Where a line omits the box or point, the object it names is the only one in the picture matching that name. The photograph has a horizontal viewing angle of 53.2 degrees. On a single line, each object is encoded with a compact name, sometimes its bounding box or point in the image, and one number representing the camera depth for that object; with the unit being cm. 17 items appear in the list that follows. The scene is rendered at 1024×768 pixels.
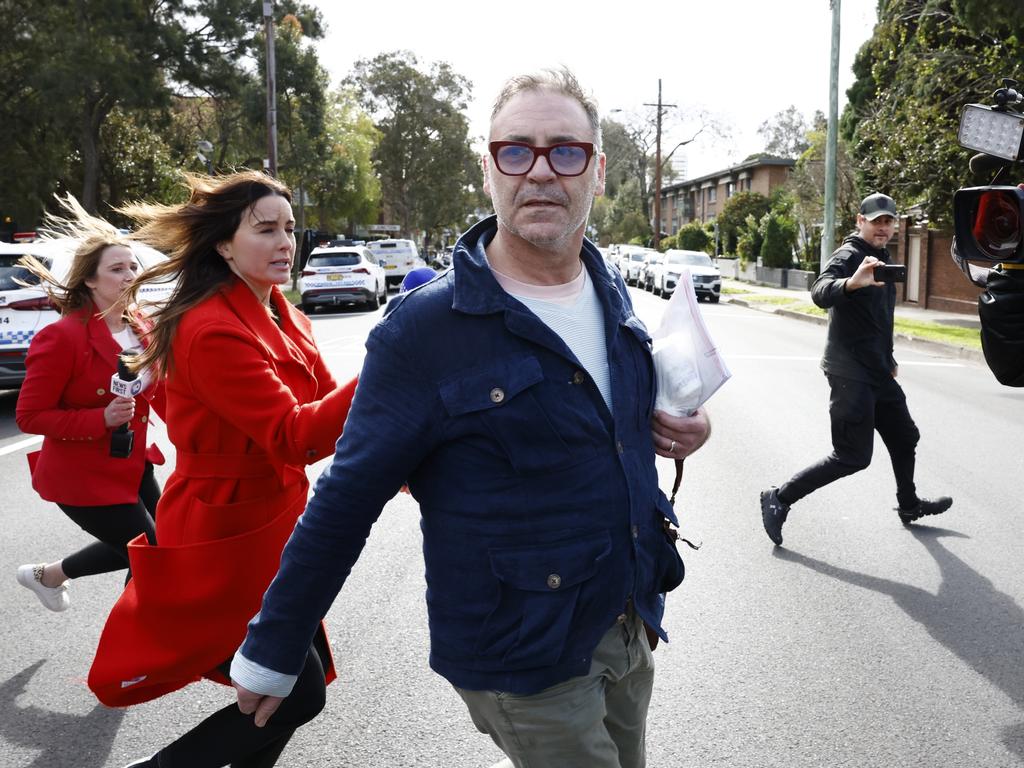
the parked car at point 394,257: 3691
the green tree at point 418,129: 6306
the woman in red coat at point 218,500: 263
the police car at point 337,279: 2570
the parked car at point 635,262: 4529
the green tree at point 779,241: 4675
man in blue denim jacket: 200
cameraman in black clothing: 588
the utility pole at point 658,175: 5588
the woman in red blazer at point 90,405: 384
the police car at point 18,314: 1052
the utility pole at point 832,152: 2606
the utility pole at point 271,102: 2872
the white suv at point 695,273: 3459
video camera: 306
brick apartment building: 6969
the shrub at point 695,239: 6344
